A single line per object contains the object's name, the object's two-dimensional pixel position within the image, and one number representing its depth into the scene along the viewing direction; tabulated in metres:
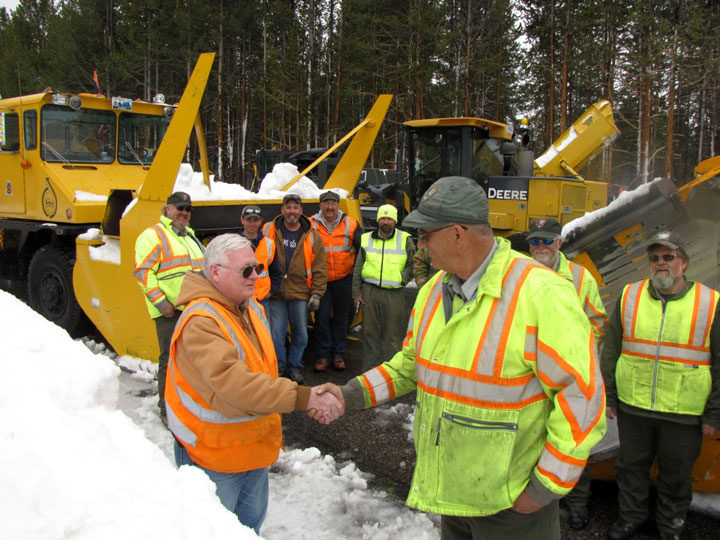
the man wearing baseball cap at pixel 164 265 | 4.14
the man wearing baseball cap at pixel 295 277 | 5.26
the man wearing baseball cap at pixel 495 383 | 1.65
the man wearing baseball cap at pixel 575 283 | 3.11
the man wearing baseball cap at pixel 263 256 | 4.87
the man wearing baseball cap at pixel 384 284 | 5.15
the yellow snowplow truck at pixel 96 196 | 5.18
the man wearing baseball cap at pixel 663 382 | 2.82
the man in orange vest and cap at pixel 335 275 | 5.64
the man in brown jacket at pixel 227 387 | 2.04
